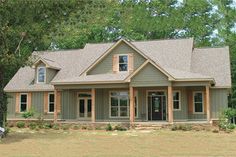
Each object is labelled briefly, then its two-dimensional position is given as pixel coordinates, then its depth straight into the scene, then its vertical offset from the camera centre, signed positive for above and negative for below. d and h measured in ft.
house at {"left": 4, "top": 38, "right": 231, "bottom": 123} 101.19 +6.36
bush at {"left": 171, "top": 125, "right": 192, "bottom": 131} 94.63 -3.57
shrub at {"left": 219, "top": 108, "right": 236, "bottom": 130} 96.06 -2.14
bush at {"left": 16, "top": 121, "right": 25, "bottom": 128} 109.29 -3.39
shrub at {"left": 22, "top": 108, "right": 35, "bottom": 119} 114.21 -0.76
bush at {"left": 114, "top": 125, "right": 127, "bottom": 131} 98.64 -3.90
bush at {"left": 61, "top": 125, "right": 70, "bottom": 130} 103.03 -3.82
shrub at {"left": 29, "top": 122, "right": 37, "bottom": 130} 106.01 -3.48
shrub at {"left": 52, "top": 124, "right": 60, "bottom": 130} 103.45 -3.73
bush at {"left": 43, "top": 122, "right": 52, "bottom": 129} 105.35 -3.53
